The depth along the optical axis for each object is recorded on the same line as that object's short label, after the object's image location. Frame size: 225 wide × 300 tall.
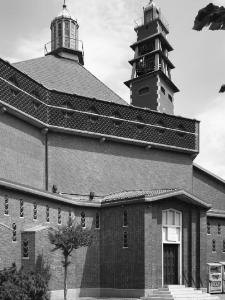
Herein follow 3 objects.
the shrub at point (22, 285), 17.34
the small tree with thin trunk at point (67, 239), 22.83
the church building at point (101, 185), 25.20
